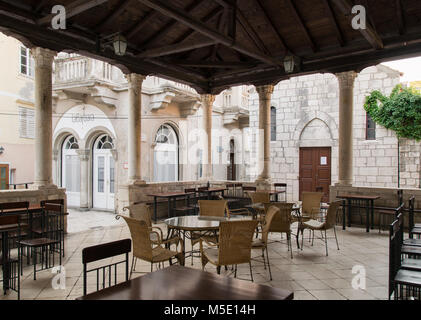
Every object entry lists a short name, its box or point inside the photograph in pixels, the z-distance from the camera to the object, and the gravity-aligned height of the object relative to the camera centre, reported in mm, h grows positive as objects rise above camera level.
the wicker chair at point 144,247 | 3381 -942
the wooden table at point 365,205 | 6584 -952
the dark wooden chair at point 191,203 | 7570 -1100
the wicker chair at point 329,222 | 4926 -951
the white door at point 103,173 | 10961 -376
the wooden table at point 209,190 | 8035 -729
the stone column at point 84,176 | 11172 -485
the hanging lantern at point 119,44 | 5665 +2181
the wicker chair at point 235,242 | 3266 -847
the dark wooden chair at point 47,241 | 3941 -1025
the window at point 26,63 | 11586 +3798
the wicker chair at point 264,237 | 3842 -934
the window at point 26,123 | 11594 +1513
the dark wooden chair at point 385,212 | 5938 -1004
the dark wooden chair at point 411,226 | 4439 -965
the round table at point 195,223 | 3764 -794
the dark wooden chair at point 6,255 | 3457 -1047
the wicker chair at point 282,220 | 4759 -882
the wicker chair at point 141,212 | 4493 -717
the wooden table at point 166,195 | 7246 -766
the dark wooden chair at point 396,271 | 2695 -1020
